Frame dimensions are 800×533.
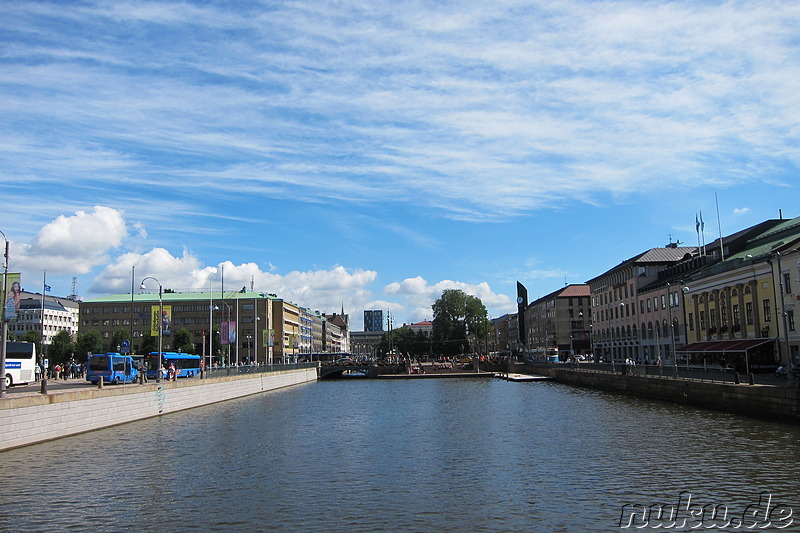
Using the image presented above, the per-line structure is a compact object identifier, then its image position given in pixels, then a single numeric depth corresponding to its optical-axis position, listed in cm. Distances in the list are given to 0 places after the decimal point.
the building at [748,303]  5969
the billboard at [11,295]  3350
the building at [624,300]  10781
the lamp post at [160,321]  5600
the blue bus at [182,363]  8469
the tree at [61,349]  15175
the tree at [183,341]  15380
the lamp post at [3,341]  3253
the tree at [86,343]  14962
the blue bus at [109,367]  6314
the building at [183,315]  18025
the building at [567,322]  16496
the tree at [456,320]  18500
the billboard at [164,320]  5644
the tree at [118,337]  15812
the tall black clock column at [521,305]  16645
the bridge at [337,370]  13850
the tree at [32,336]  15125
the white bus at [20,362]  5472
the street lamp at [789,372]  4035
